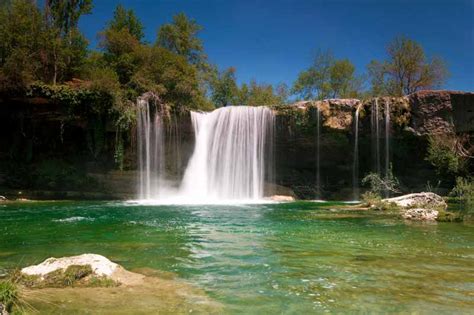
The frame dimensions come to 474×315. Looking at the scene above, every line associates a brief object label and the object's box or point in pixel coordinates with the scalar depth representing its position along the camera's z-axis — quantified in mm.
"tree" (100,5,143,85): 28797
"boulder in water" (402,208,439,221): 13516
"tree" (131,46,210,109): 26969
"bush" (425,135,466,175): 20811
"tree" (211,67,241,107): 51219
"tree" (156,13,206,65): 41625
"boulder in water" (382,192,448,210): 15802
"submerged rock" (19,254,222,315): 4348
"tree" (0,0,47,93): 22922
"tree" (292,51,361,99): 48781
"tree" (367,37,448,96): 37438
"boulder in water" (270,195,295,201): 27325
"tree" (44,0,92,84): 26797
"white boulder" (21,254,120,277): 5305
